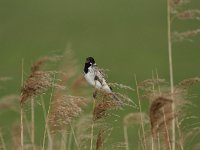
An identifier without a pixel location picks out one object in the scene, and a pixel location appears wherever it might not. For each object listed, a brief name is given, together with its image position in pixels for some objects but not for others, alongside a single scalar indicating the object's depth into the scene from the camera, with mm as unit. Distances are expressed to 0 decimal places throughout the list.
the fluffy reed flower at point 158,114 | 9172
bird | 12056
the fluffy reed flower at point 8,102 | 11824
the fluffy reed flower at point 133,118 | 13141
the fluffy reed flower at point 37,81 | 10250
